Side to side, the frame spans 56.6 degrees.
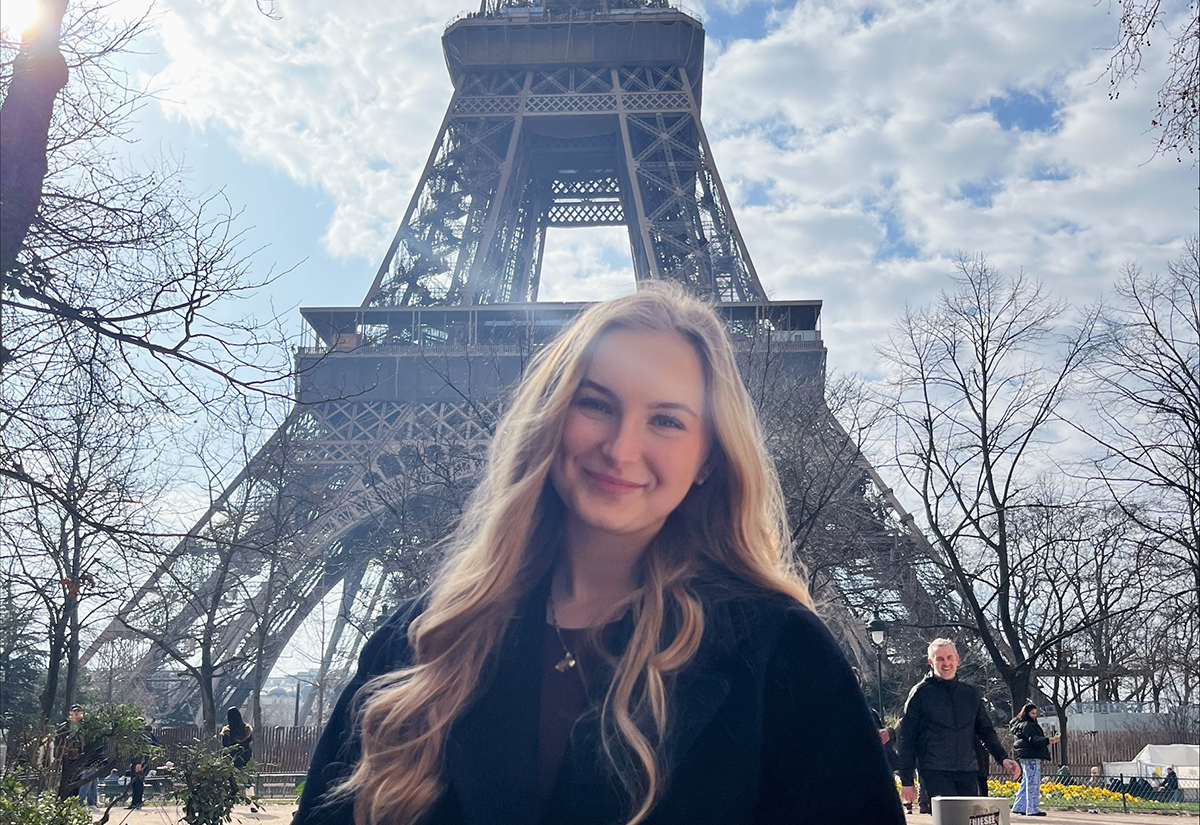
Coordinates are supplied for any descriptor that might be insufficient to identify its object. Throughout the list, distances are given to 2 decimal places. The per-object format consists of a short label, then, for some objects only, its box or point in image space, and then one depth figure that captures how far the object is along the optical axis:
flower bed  17.11
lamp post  18.44
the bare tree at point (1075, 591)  18.31
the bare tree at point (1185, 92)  5.58
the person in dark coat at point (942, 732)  9.04
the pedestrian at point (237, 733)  17.03
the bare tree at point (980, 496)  18.64
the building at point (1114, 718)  36.06
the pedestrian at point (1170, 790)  18.81
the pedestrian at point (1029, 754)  13.20
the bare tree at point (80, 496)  7.55
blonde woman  1.93
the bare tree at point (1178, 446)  15.51
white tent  24.50
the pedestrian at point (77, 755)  9.62
